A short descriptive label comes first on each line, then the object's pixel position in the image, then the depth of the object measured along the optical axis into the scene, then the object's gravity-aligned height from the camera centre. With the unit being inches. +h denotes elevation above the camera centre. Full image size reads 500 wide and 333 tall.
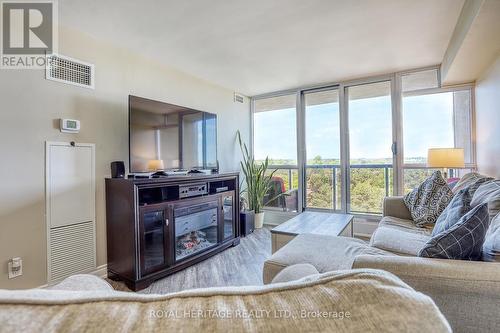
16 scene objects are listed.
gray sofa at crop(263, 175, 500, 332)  31.7 -15.9
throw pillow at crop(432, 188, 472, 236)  55.2 -10.7
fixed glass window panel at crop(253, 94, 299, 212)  171.9 +16.3
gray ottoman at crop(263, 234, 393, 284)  58.7 -22.3
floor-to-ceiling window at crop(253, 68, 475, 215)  131.7 +18.3
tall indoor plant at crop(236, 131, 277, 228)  163.6 -11.4
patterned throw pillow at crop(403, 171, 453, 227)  88.7 -12.9
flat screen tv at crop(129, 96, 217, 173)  96.7 +14.5
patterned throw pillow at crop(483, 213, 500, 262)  38.4 -12.9
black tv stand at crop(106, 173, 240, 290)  85.7 -21.9
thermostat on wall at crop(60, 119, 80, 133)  85.2 +15.7
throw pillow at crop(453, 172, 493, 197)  74.2 -5.6
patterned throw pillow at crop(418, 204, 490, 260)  39.8 -12.4
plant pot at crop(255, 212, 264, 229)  163.8 -34.5
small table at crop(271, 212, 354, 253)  90.5 -23.5
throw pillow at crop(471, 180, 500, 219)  55.1 -7.8
